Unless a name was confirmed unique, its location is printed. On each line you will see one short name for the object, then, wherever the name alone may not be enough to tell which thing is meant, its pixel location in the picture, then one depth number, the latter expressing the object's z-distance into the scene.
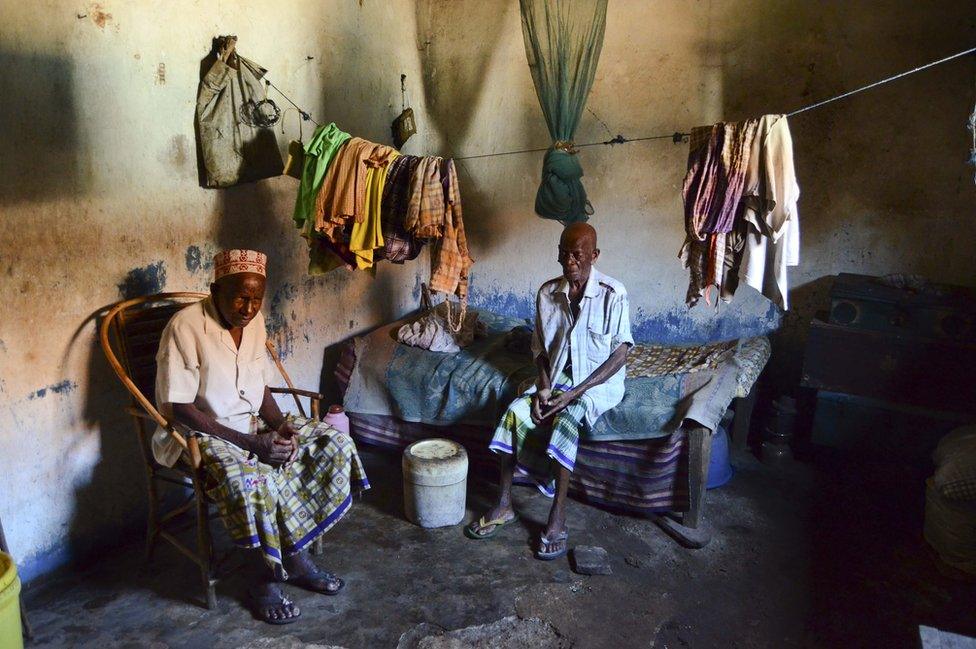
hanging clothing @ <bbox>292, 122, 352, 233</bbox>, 3.46
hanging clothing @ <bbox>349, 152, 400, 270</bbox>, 3.48
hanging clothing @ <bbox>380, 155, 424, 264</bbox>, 3.53
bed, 3.54
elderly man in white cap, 2.66
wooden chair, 2.74
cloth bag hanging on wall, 3.32
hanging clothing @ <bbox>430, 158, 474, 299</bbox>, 3.52
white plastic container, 3.47
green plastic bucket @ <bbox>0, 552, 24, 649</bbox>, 2.04
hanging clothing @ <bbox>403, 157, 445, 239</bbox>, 3.44
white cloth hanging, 3.04
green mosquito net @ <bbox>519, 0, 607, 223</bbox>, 3.91
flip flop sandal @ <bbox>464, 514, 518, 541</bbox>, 3.48
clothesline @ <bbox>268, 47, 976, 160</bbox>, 3.84
